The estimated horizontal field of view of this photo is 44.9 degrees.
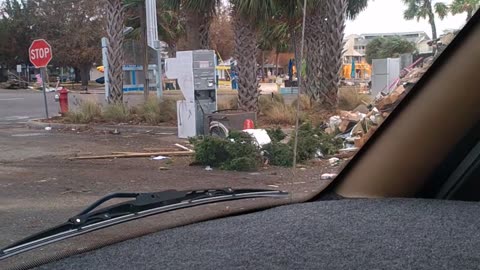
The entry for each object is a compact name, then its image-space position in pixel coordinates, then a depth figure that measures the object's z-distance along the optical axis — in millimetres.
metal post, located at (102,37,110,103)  18344
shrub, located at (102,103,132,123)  17125
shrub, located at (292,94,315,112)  15149
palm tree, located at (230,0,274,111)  14781
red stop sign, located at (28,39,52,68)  18422
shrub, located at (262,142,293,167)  9615
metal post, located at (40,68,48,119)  18473
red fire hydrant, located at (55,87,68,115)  19344
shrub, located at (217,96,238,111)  17019
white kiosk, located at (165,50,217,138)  13766
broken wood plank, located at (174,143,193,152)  11681
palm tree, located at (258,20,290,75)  15805
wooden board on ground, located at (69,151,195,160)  11065
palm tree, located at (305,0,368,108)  12872
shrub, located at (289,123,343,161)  9812
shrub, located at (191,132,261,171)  9625
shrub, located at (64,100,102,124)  17477
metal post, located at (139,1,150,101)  20502
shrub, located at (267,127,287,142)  10453
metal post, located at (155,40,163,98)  18889
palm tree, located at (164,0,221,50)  15695
